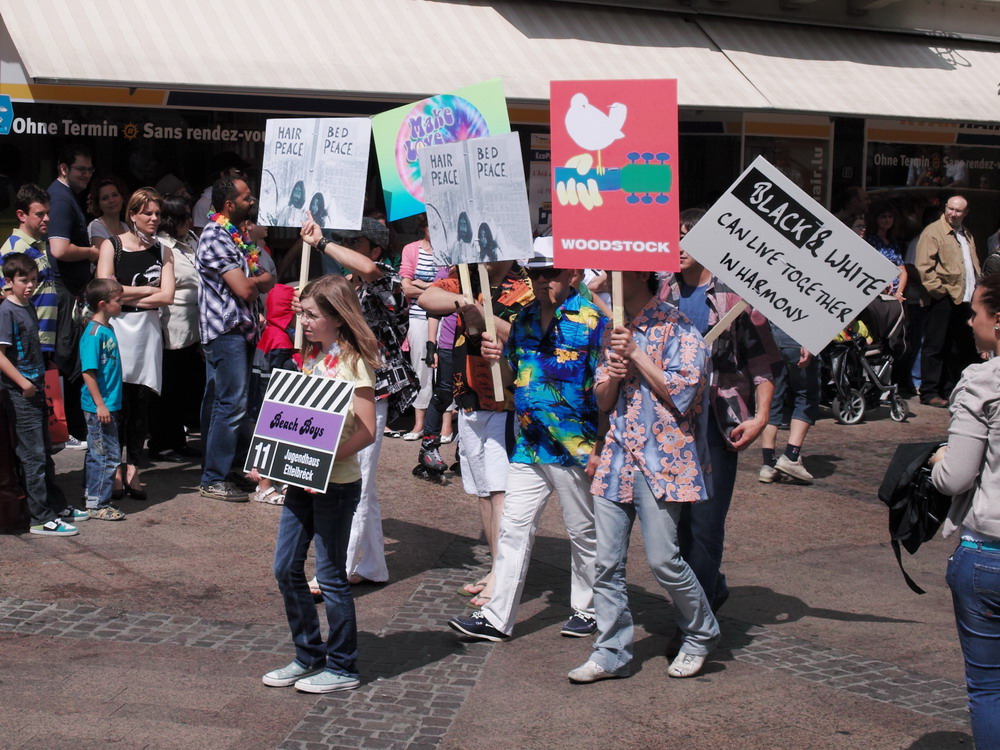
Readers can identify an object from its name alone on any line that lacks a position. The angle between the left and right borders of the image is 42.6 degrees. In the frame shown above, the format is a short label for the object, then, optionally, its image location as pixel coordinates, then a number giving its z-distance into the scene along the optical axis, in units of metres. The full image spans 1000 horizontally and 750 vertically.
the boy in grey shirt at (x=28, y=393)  7.33
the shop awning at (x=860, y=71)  12.88
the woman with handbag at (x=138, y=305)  8.44
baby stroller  11.85
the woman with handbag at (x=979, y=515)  4.02
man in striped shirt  8.58
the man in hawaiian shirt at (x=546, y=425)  5.74
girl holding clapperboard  5.18
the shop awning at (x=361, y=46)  9.57
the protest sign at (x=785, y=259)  5.50
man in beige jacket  13.02
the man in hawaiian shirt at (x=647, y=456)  5.23
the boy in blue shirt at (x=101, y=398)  7.82
